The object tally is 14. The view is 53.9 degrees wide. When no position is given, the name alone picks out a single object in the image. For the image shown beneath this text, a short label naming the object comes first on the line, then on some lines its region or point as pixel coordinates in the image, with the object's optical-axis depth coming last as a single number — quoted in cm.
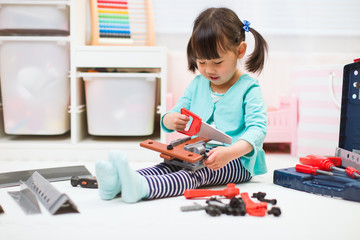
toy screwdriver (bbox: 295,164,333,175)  90
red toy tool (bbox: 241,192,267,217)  73
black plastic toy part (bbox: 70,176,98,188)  91
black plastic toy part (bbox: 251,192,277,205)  80
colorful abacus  156
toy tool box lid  100
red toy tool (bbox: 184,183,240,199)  83
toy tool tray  84
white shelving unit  138
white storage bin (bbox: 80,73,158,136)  142
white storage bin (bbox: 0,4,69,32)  136
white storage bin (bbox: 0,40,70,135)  138
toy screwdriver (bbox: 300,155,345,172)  92
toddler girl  82
